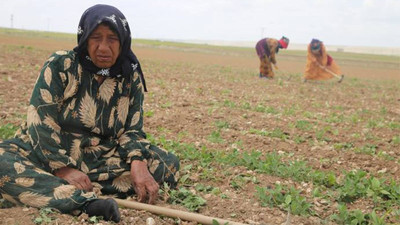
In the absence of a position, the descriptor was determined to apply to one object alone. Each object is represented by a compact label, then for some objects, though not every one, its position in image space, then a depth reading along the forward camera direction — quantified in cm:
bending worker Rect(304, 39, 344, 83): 1344
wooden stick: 264
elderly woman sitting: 259
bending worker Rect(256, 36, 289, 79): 1345
